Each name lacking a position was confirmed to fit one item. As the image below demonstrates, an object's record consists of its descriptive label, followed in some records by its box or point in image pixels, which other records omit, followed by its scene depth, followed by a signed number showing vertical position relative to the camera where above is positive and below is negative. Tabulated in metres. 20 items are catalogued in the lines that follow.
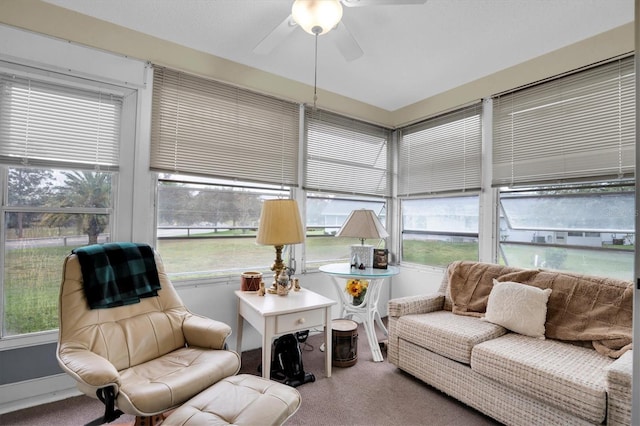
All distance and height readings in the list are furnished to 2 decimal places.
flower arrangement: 2.97 -0.63
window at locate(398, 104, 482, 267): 3.26 +0.44
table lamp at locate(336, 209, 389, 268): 2.94 -0.07
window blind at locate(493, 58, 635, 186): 2.31 +0.83
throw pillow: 2.15 -0.58
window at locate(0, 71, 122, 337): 2.05 +0.25
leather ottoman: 1.31 -0.83
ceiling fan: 1.60 +1.13
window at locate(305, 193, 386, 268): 3.45 -0.05
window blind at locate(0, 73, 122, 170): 2.04 +0.66
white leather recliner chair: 1.41 -0.73
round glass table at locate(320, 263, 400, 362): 2.70 -0.68
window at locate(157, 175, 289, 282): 2.63 -0.05
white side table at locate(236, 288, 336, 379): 2.09 -0.67
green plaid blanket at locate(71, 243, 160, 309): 1.84 -0.35
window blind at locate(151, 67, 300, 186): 2.55 +0.82
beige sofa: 1.57 -0.76
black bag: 2.35 -1.09
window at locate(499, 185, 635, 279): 2.33 -0.01
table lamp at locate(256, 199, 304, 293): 2.38 -0.01
